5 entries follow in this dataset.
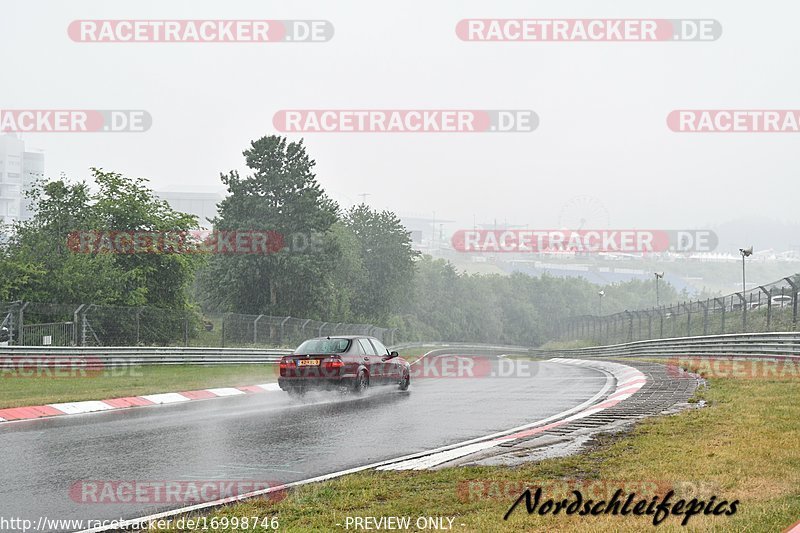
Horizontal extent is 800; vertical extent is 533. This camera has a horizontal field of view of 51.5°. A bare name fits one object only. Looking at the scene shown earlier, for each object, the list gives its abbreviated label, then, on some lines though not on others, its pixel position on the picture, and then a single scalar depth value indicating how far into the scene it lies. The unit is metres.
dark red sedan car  16.42
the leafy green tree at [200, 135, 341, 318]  58.81
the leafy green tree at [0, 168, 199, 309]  35.22
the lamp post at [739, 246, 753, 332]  40.79
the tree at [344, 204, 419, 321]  92.38
